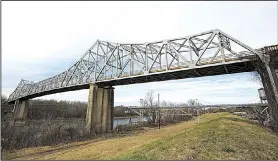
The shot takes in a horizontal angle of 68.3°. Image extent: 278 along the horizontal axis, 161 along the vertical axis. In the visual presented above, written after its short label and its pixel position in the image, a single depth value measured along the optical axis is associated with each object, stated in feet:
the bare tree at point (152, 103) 204.54
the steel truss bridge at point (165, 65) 93.91
